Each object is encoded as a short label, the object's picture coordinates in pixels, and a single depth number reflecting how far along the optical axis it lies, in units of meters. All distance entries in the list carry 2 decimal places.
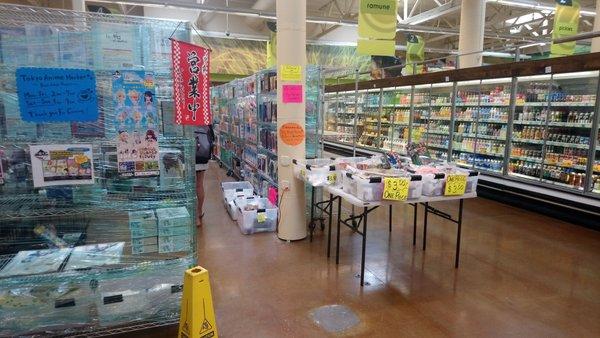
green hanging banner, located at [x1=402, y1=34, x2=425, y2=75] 11.62
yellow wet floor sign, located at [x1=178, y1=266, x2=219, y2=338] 2.41
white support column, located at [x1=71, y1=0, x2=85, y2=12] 6.96
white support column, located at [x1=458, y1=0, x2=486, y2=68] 9.81
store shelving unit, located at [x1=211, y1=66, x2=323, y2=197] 5.21
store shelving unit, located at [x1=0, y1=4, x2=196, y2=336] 2.41
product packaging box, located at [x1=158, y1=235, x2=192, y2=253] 2.78
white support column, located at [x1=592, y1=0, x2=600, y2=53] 8.62
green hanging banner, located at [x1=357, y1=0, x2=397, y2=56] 6.19
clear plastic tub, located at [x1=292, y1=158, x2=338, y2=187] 4.04
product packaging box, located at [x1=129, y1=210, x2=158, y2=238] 2.67
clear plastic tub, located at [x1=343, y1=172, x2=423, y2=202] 3.32
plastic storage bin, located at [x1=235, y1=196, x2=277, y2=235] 5.00
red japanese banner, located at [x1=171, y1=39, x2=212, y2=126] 2.54
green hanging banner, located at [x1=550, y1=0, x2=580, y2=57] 8.25
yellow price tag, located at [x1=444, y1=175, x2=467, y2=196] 3.61
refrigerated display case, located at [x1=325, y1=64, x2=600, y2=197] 5.91
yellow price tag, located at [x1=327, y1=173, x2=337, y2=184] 4.04
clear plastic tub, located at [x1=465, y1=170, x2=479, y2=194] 3.73
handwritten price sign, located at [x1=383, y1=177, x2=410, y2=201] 3.32
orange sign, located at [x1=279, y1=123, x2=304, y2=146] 4.52
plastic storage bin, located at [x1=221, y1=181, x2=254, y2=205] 6.11
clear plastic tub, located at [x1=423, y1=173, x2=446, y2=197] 3.57
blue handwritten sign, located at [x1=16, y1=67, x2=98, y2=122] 2.31
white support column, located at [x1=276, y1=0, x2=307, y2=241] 4.34
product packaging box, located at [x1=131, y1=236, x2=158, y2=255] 2.71
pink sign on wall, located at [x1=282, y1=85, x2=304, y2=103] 4.44
